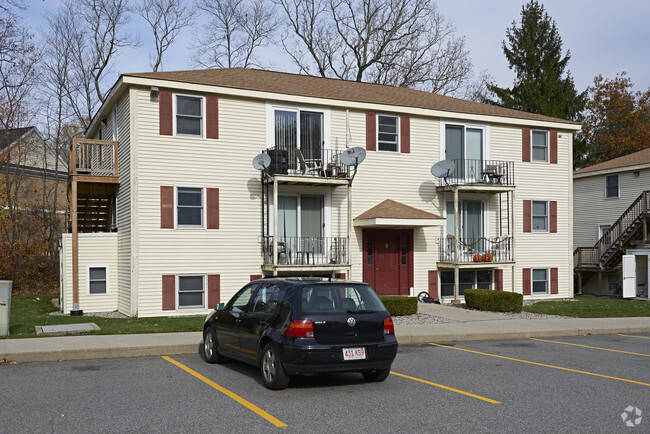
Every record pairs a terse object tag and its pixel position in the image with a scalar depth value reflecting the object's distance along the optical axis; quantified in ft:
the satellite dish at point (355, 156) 62.85
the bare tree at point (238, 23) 139.33
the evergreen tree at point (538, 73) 151.02
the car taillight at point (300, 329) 26.89
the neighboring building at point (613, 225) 91.25
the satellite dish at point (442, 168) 68.85
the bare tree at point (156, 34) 131.34
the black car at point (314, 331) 26.91
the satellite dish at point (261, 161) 60.18
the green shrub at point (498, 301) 61.62
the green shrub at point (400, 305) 56.18
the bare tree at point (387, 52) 130.00
